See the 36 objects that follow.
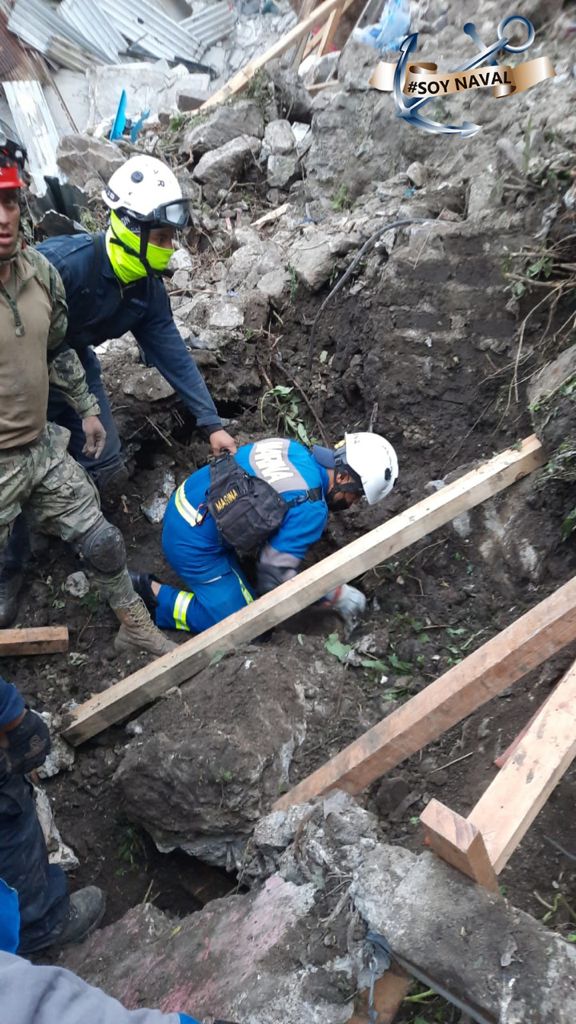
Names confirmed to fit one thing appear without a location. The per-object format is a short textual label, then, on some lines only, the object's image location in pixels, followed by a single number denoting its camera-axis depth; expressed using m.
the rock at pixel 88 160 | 7.06
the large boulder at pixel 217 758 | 2.57
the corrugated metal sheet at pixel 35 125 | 9.30
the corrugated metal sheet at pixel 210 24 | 11.74
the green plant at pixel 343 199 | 5.47
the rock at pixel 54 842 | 2.81
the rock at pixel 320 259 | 4.60
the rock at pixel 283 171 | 6.26
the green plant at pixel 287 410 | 4.52
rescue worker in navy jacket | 3.21
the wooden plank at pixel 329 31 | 8.06
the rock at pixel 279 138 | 6.40
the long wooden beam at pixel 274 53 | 7.64
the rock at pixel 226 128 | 6.84
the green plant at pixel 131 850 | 2.99
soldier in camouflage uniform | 2.65
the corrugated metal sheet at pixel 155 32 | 11.66
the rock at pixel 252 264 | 5.05
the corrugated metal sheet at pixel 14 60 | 11.05
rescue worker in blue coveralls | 3.38
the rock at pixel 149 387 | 4.31
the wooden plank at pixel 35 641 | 3.45
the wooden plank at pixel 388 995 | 1.68
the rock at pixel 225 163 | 6.44
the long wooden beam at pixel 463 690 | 2.07
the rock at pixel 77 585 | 3.95
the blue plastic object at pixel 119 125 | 8.24
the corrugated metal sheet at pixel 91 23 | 11.43
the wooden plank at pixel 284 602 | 3.08
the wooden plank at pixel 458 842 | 1.51
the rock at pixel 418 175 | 4.79
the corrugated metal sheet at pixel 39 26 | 11.26
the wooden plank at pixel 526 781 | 1.65
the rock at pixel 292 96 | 6.81
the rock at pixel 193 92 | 8.65
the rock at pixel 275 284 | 4.80
